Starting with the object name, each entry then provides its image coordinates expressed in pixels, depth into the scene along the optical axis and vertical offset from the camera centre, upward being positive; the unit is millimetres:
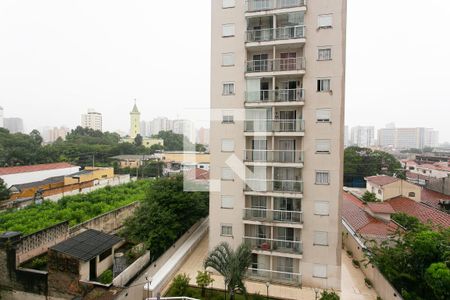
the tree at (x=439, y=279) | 8773 -4785
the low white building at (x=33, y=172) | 31238 -4212
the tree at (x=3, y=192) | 24594 -4969
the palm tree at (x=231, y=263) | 10938 -5403
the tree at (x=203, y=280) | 11703 -6416
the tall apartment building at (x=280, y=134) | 12453 +495
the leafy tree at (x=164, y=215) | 14273 -4509
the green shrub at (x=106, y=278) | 10844 -5907
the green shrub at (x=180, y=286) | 11591 -6612
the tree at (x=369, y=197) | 23647 -5059
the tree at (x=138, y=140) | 77181 +745
